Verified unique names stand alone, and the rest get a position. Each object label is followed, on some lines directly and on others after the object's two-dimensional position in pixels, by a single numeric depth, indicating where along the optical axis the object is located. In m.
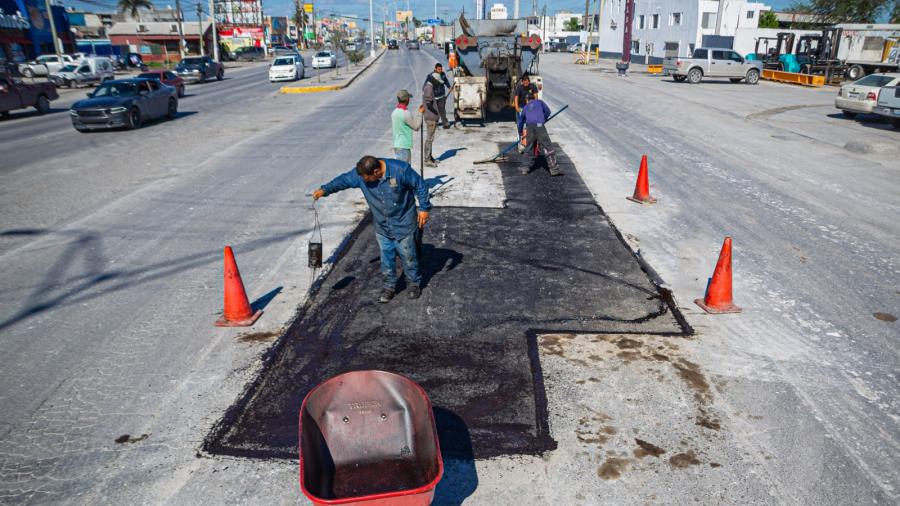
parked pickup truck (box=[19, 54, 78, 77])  34.25
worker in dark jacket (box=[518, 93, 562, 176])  11.34
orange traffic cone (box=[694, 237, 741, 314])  5.95
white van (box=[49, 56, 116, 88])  33.59
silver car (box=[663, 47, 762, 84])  33.28
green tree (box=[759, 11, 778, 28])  58.62
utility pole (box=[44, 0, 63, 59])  34.94
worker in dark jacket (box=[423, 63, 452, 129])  13.05
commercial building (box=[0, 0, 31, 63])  41.22
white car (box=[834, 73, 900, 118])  18.27
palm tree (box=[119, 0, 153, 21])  66.56
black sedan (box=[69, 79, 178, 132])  16.84
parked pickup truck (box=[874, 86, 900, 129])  17.16
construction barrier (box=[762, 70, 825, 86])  31.77
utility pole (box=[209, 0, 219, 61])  48.24
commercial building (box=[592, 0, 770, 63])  49.31
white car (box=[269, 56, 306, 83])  35.06
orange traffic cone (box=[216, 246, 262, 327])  5.71
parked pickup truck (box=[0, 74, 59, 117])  20.59
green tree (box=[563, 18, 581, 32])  120.57
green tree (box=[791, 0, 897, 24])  46.84
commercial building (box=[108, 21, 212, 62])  65.06
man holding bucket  5.55
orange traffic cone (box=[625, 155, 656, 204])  9.75
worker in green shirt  9.49
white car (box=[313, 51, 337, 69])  42.34
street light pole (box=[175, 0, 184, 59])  56.25
